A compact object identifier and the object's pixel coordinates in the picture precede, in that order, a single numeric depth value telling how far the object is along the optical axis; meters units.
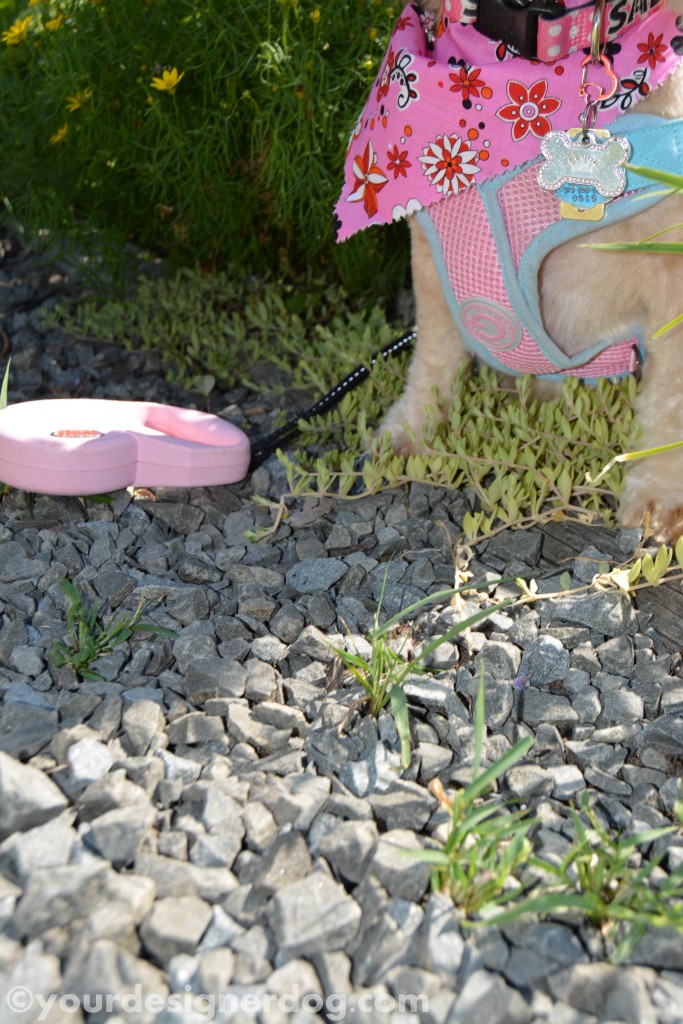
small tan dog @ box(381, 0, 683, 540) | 0.88
